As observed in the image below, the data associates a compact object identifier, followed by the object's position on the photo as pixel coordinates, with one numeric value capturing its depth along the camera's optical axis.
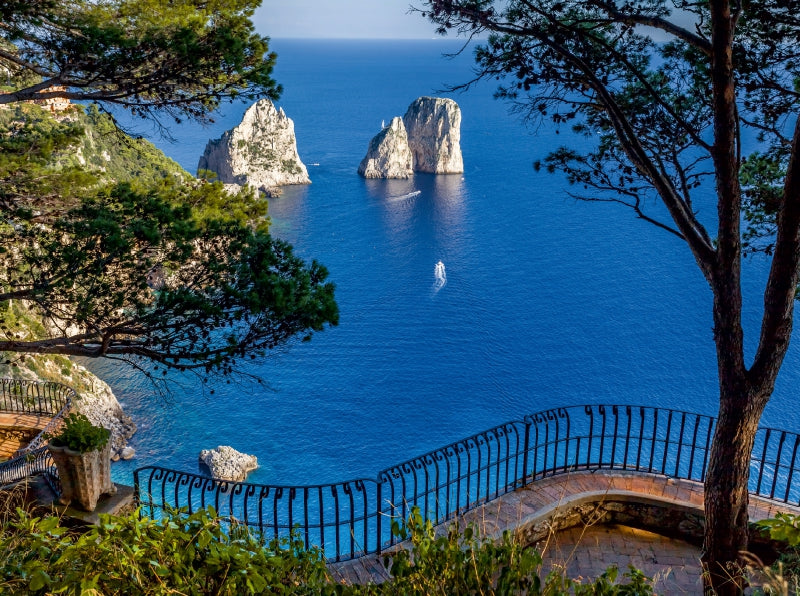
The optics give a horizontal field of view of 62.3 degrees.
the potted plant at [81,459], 7.11
